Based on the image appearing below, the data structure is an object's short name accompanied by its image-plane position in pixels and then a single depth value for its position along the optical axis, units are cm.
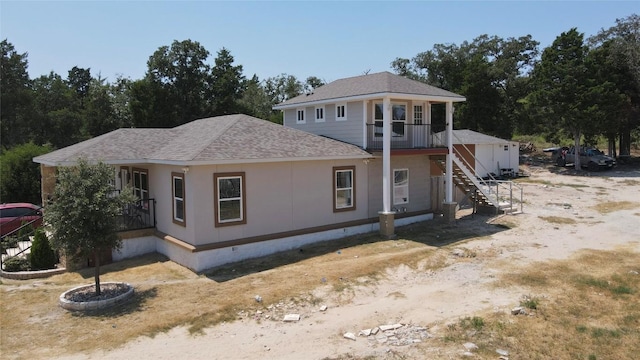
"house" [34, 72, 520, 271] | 1520
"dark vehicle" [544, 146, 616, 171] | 3744
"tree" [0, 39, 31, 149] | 4572
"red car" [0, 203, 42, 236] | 1995
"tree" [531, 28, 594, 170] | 3497
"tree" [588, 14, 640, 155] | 3572
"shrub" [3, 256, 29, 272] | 1577
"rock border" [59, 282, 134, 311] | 1183
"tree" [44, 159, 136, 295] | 1212
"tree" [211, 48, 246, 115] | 4919
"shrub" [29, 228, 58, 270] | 1586
